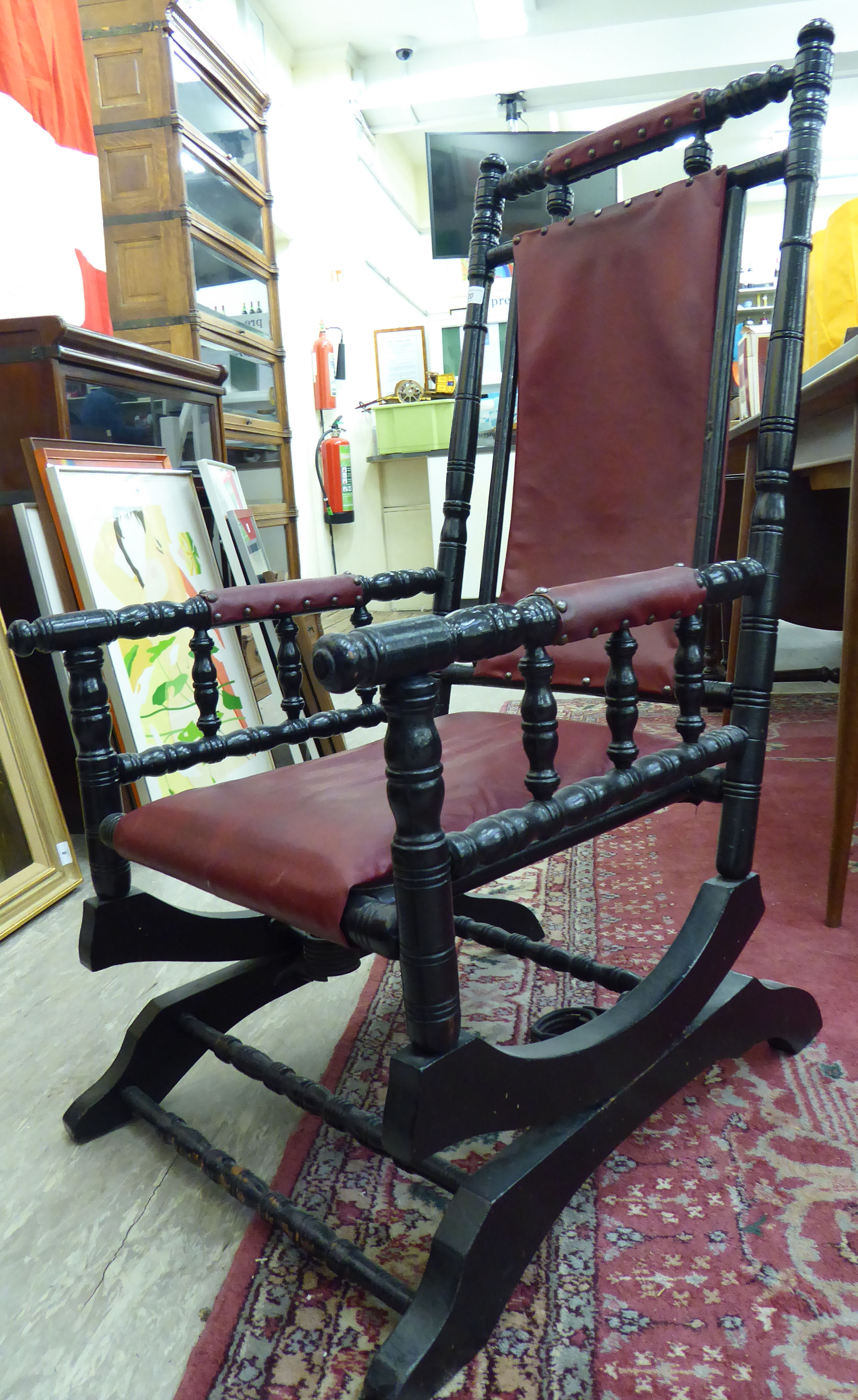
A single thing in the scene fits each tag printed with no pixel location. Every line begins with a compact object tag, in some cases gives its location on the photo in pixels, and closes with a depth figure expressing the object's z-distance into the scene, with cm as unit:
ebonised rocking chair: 63
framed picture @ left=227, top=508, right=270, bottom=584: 231
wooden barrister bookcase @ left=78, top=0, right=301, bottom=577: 309
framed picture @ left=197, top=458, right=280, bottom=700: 230
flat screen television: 536
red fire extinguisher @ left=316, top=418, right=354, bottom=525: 559
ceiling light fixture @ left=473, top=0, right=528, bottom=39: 535
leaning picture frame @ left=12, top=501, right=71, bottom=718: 183
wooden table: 139
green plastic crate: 586
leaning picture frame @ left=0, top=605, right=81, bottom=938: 170
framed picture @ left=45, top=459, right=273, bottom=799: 187
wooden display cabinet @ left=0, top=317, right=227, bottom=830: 186
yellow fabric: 242
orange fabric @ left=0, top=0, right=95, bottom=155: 238
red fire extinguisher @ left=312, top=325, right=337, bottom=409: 537
